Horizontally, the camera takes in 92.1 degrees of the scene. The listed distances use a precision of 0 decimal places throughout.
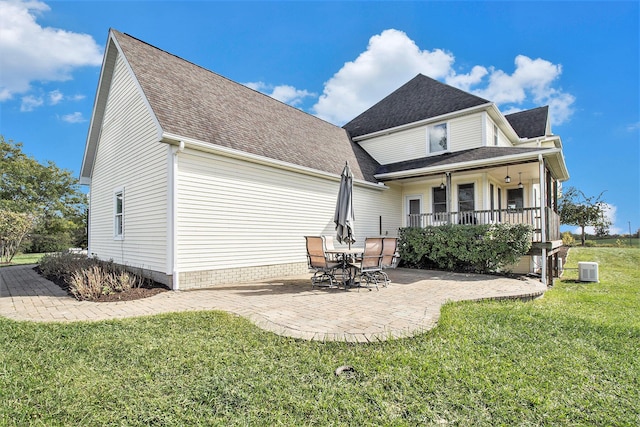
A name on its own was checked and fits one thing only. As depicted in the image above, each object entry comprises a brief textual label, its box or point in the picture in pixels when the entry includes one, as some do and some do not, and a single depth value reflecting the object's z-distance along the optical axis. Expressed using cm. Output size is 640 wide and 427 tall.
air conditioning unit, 1022
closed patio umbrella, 826
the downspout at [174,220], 736
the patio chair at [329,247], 838
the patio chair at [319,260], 740
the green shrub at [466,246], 945
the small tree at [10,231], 1622
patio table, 741
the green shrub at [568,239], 2409
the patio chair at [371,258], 736
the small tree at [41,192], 2720
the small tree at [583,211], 2594
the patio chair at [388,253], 765
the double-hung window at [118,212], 1036
